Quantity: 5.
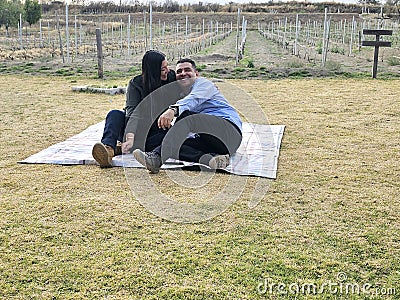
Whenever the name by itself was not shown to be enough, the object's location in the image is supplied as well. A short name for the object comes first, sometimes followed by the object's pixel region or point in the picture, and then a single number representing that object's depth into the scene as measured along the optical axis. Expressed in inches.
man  139.6
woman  150.3
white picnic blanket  142.8
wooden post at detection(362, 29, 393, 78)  375.6
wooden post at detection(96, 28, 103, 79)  361.0
